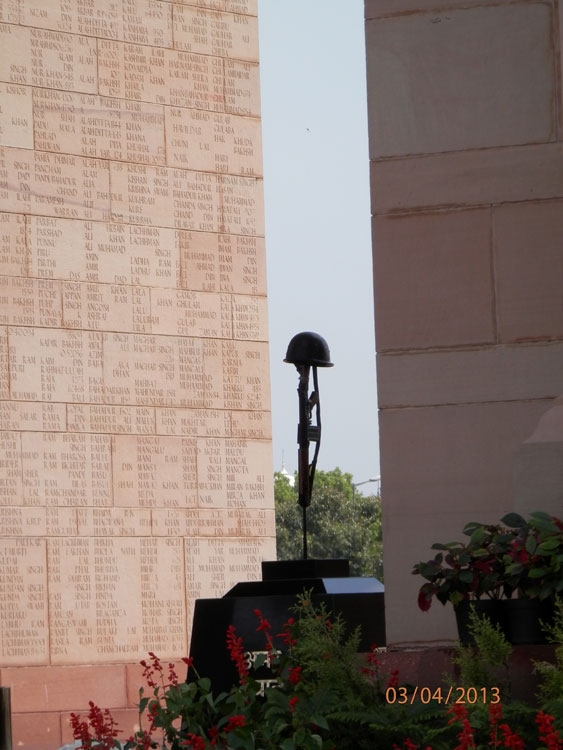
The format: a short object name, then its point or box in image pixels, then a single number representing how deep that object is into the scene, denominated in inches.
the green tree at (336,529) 2354.8
